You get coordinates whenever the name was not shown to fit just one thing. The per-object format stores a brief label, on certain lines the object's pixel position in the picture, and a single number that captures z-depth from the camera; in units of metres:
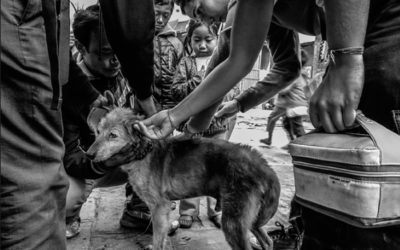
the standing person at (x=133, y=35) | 1.88
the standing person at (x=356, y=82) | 1.06
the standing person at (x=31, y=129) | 1.01
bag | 0.93
